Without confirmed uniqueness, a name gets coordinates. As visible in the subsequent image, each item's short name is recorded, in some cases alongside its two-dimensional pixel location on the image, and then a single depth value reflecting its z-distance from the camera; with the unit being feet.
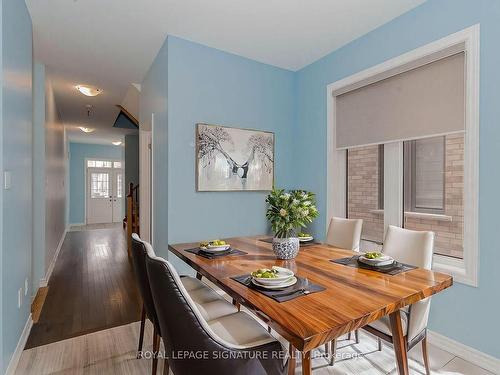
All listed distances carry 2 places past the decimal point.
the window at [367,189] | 9.31
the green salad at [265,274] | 4.33
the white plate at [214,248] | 6.42
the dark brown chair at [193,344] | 3.47
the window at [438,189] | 7.42
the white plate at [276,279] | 4.21
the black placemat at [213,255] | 6.20
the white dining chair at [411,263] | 5.08
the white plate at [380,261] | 5.28
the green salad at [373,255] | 5.53
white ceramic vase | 5.92
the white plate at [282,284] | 4.18
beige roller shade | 7.00
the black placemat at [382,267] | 5.09
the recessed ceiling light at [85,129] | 23.59
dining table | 3.25
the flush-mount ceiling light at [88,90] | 13.51
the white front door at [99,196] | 31.42
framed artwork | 9.73
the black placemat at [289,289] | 3.96
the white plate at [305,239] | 7.69
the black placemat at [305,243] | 7.47
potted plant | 5.84
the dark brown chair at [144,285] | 5.25
